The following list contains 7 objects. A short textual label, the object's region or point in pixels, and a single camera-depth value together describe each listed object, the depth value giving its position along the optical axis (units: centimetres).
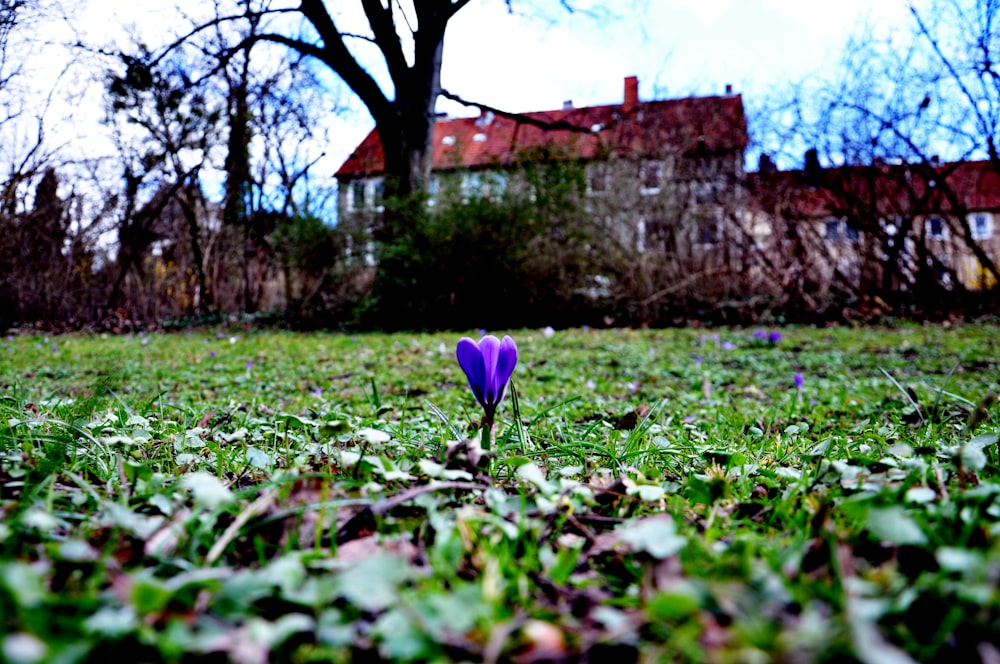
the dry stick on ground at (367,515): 34
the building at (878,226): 779
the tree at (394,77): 866
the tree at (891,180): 749
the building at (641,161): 867
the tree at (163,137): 861
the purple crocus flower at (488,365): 46
